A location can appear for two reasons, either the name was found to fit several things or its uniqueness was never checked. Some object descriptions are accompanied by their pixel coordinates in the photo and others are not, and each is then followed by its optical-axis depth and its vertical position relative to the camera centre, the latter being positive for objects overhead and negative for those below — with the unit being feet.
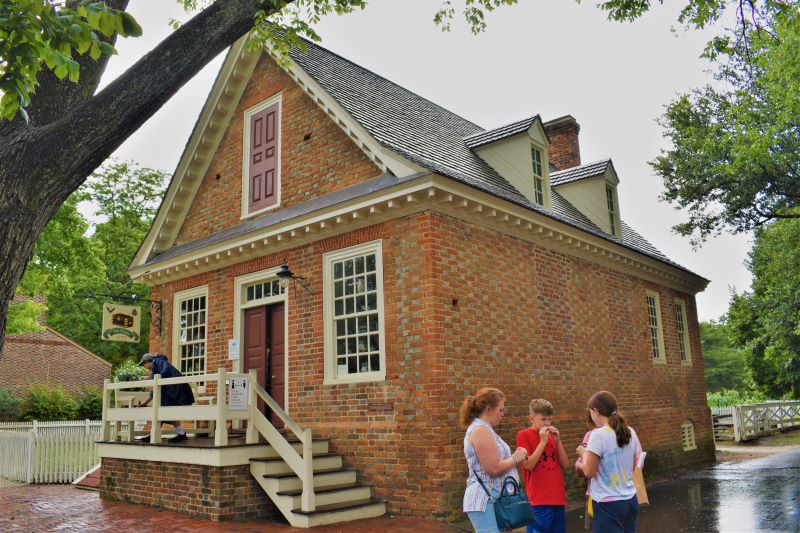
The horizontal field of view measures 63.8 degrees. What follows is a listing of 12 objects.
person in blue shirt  36.47 +0.30
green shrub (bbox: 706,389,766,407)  119.59 -5.15
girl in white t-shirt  15.80 -2.28
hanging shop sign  43.24 +5.01
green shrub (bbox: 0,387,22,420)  88.94 -0.57
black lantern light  36.13 +6.43
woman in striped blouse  15.61 -1.77
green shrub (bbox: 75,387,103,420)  97.03 -0.74
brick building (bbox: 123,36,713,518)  31.55 +6.73
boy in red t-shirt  17.56 -2.62
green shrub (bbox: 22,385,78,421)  91.30 -0.68
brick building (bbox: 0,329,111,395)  94.94 +5.43
